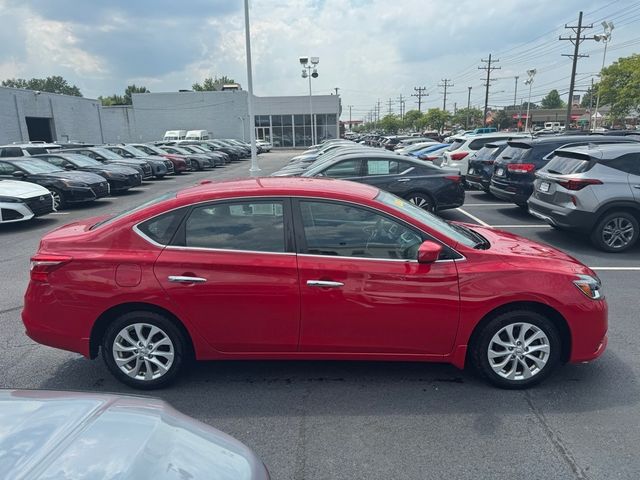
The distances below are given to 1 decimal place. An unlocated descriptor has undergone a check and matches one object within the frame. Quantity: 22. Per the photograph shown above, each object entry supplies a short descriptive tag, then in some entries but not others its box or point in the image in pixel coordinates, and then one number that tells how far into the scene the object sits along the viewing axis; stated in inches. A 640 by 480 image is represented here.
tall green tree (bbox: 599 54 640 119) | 1598.2
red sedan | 134.6
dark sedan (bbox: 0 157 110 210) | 495.8
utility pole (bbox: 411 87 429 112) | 4093.8
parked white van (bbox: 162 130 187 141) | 1862.7
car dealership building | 2177.7
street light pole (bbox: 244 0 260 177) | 645.3
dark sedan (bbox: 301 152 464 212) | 377.1
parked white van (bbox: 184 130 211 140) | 1847.9
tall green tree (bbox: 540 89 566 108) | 5944.9
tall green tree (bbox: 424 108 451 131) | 3149.6
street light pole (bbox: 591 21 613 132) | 1585.9
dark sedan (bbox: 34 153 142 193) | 597.6
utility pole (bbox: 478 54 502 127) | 2596.5
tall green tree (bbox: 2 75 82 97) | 4547.2
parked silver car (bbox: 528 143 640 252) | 293.6
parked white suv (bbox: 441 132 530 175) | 608.7
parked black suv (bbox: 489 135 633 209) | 399.5
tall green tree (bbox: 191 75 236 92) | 4544.8
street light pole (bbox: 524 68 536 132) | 2718.0
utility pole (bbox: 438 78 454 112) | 3678.6
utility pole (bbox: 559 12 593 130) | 1534.2
